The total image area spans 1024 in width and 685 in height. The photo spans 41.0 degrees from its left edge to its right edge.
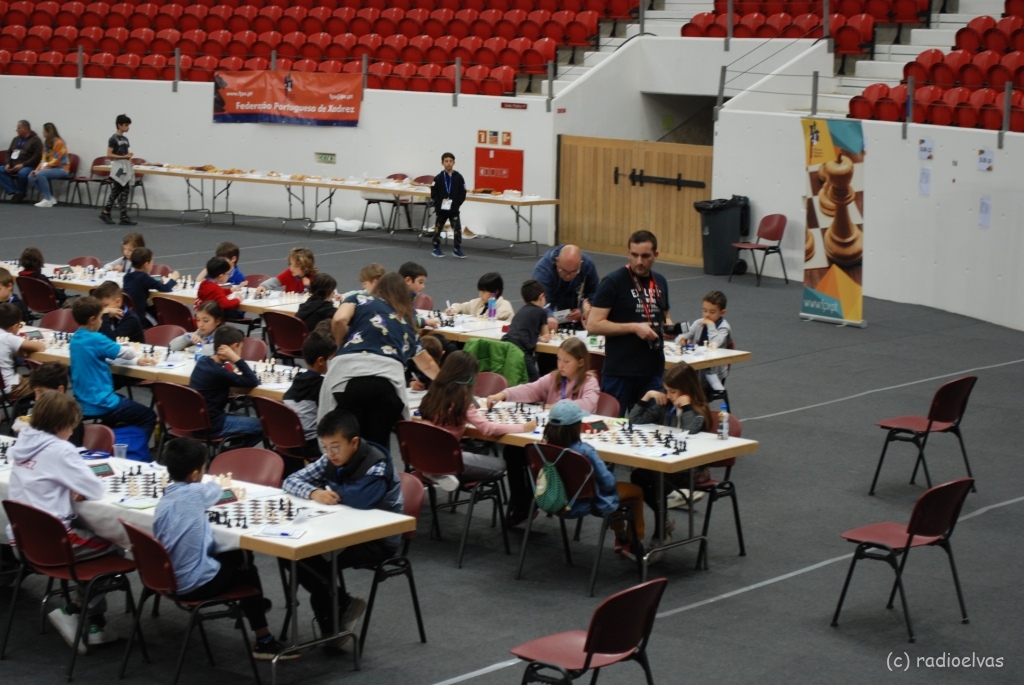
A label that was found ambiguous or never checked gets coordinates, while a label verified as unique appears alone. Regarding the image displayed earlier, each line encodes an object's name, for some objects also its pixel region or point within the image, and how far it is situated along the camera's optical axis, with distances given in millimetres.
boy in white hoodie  6609
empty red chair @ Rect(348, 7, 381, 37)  23734
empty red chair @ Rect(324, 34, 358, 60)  23328
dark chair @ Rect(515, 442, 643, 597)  7273
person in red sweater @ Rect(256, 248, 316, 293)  12461
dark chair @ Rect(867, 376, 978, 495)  9172
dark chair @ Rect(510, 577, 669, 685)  5266
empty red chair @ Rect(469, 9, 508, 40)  22594
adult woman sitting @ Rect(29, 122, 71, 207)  23984
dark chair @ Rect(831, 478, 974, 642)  6668
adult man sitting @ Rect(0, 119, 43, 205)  24078
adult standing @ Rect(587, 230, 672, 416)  8836
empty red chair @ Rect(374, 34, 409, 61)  22719
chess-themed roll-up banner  14250
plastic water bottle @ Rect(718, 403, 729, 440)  7883
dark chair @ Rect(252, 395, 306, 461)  8539
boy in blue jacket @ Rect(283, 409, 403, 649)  6566
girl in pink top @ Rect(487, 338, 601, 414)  8750
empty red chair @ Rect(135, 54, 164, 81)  24234
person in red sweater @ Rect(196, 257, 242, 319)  11844
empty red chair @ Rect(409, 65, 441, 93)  21812
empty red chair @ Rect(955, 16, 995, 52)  17156
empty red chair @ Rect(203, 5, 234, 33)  25297
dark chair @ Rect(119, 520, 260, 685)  5934
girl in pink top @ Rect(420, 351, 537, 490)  8117
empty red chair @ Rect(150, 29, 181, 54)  24906
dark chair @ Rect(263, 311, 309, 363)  11398
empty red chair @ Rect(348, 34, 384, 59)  23125
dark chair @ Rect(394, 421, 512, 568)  7898
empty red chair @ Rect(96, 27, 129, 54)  25312
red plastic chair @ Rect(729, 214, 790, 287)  17645
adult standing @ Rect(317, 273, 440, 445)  7883
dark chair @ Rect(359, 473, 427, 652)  6609
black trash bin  17953
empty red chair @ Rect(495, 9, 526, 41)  22359
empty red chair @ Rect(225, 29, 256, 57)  24312
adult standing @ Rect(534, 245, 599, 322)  11180
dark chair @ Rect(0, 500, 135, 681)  6238
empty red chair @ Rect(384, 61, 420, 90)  22219
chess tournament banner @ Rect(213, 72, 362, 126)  22281
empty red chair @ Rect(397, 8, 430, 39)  23297
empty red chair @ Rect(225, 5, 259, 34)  24984
